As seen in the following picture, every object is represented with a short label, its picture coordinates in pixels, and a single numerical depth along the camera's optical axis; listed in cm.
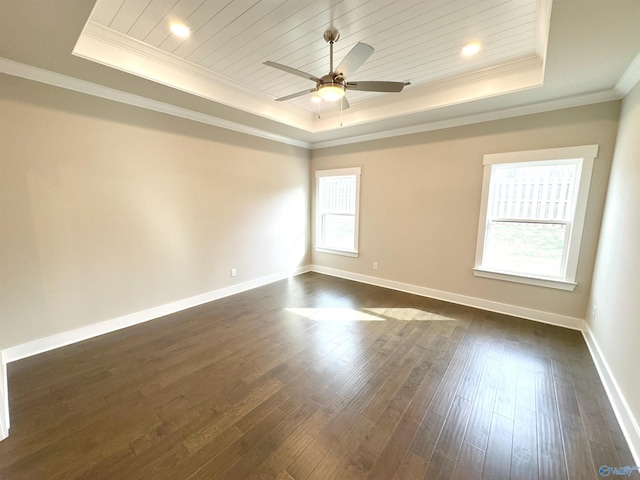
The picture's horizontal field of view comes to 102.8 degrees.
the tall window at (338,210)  488
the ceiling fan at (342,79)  188
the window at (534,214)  296
